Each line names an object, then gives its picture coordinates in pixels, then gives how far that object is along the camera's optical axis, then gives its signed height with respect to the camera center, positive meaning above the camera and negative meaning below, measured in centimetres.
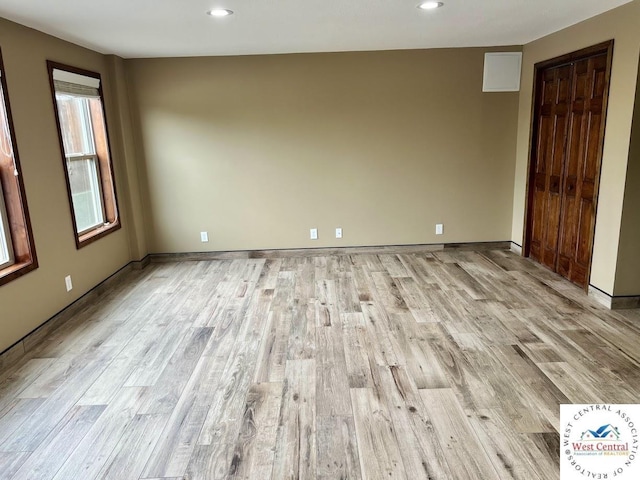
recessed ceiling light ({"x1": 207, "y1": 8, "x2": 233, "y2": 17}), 298 +96
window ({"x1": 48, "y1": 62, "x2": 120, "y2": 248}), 378 +6
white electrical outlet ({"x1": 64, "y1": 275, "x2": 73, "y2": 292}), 365 -103
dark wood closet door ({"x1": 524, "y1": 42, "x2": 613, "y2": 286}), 361 -17
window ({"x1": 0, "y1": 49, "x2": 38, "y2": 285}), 299 -36
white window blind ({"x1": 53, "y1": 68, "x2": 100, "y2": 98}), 364 +64
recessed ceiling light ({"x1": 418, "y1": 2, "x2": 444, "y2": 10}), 298 +95
